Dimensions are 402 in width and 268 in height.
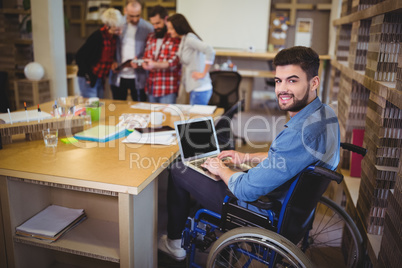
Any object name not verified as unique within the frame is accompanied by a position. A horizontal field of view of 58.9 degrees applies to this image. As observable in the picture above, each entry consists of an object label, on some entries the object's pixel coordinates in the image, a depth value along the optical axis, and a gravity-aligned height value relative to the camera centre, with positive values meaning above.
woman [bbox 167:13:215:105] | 3.17 -0.06
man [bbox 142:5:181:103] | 3.31 -0.08
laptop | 1.80 -0.47
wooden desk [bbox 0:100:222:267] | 1.46 -0.66
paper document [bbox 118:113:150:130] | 2.22 -0.45
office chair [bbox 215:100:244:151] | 2.57 -0.56
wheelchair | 1.29 -0.69
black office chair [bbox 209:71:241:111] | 3.73 -0.36
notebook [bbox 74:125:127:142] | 1.96 -0.47
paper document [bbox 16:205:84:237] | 1.59 -0.81
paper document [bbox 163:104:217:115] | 2.69 -0.44
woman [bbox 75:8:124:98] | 3.44 -0.07
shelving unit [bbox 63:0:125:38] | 6.94 +0.69
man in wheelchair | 1.33 -0.32
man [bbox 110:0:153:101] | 3.42 -0.01
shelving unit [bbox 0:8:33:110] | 4.85 -0.02
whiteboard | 6.48 +0.58
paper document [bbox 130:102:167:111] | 2.79 -0.44
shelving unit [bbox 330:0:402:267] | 1.30 -0.37
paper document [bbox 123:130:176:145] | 1.96 -0.48
